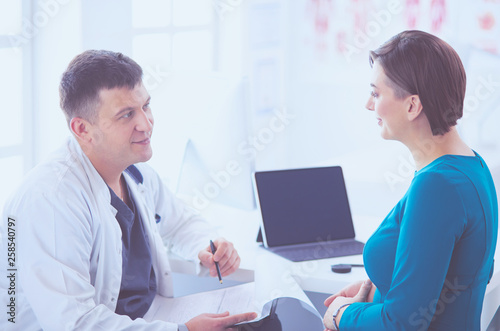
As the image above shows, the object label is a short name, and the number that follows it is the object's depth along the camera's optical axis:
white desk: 1.79
